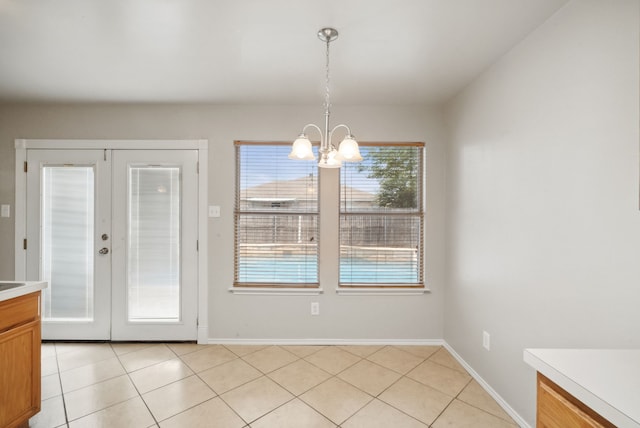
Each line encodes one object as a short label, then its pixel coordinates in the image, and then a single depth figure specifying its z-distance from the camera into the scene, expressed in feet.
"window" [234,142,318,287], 9.60
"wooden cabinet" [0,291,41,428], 5.14
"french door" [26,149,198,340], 9.38
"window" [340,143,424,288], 9.59
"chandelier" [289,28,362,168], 5.16
